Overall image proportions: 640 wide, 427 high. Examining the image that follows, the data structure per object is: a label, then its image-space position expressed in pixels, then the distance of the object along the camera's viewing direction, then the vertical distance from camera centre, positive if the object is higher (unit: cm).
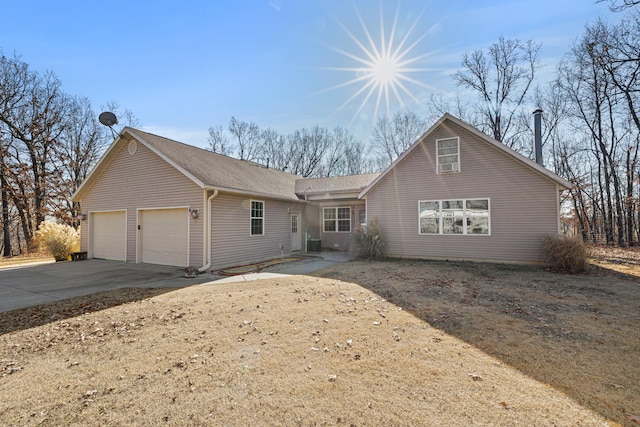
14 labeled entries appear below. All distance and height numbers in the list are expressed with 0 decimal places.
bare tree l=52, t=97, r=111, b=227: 2022 +610
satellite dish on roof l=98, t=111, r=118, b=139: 1079 +423
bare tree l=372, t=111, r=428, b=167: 2605 +864
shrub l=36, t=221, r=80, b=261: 1246 -38
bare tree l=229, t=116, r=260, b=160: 3050 +984
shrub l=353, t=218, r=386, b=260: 1197 -68
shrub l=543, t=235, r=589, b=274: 891 -96
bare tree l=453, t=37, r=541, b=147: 2012 +1065
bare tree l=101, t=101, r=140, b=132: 2411 +989
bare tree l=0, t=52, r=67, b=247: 1822 +676
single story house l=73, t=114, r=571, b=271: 1010 +92
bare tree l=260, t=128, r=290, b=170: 3122 +862
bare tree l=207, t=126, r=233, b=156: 2972 +921
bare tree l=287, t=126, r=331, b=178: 3147 +839
